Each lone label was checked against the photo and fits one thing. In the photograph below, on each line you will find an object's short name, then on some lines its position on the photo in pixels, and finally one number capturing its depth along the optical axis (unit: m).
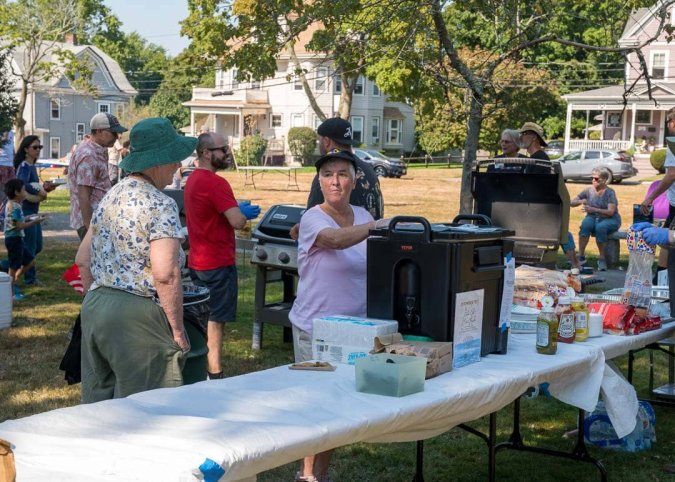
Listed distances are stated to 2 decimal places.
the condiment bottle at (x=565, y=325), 4.55
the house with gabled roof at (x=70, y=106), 64.69
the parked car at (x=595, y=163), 38.44
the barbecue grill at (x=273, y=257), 8.03
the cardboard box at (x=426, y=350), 3.60
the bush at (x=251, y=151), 51.03
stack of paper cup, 4.81
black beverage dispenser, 3.82
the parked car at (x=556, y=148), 52.10
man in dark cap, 5.15
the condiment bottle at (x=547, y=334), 4.27
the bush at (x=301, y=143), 52.44
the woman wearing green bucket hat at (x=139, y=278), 3.91
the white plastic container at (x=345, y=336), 3.77
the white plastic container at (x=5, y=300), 8.67
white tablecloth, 2.46
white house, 60.19
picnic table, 34.44
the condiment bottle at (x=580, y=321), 4.66
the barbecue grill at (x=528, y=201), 7.83
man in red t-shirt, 6.39
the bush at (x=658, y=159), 38.96
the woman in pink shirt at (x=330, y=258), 4.43
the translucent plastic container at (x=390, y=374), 3.34
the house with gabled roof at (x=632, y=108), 49.31
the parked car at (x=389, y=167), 42.31
